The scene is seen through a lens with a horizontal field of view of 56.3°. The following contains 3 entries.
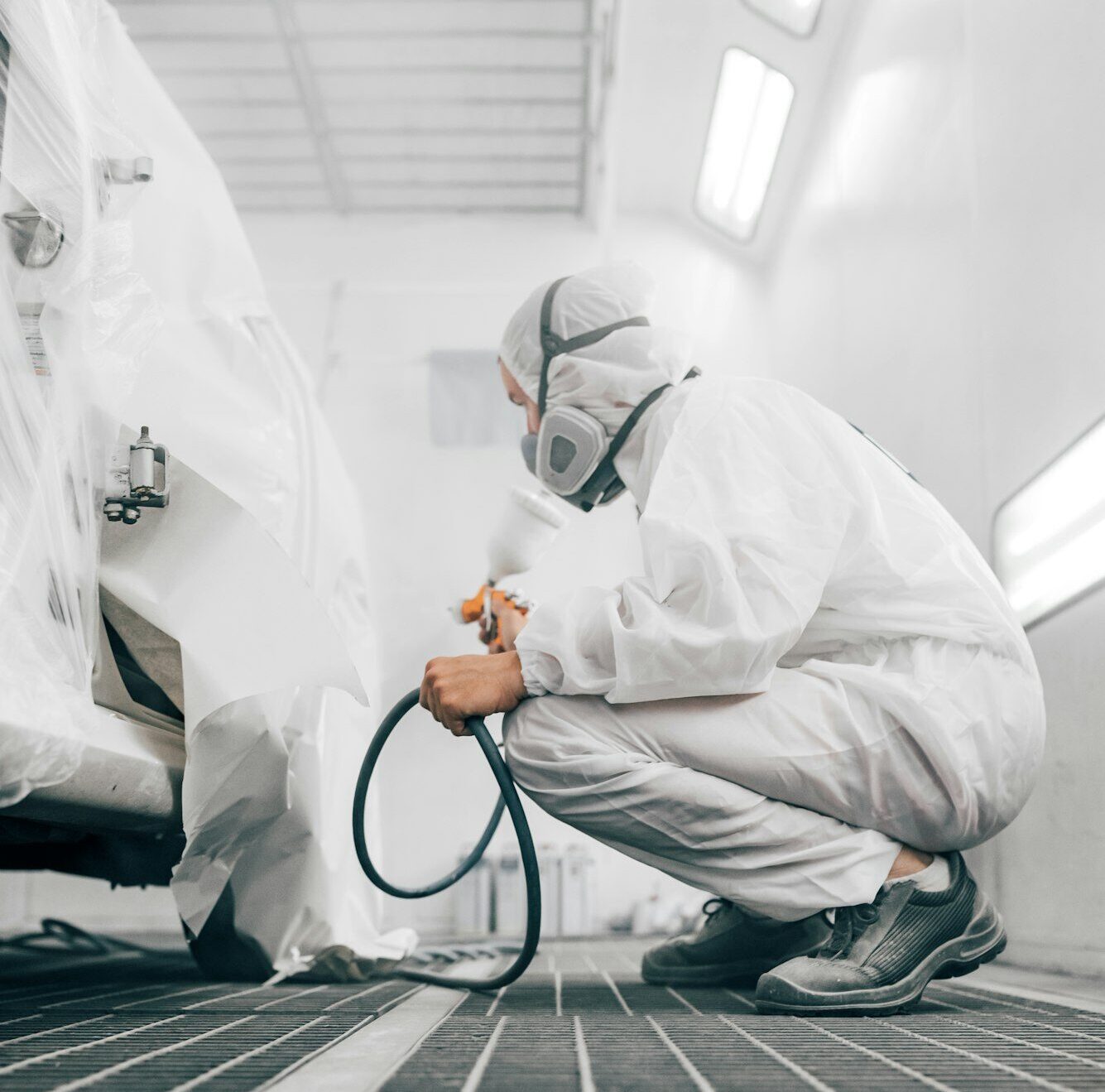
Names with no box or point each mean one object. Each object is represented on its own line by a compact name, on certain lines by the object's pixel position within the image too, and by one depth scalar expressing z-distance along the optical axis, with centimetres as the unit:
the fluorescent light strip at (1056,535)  156
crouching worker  118
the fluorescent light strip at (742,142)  353
